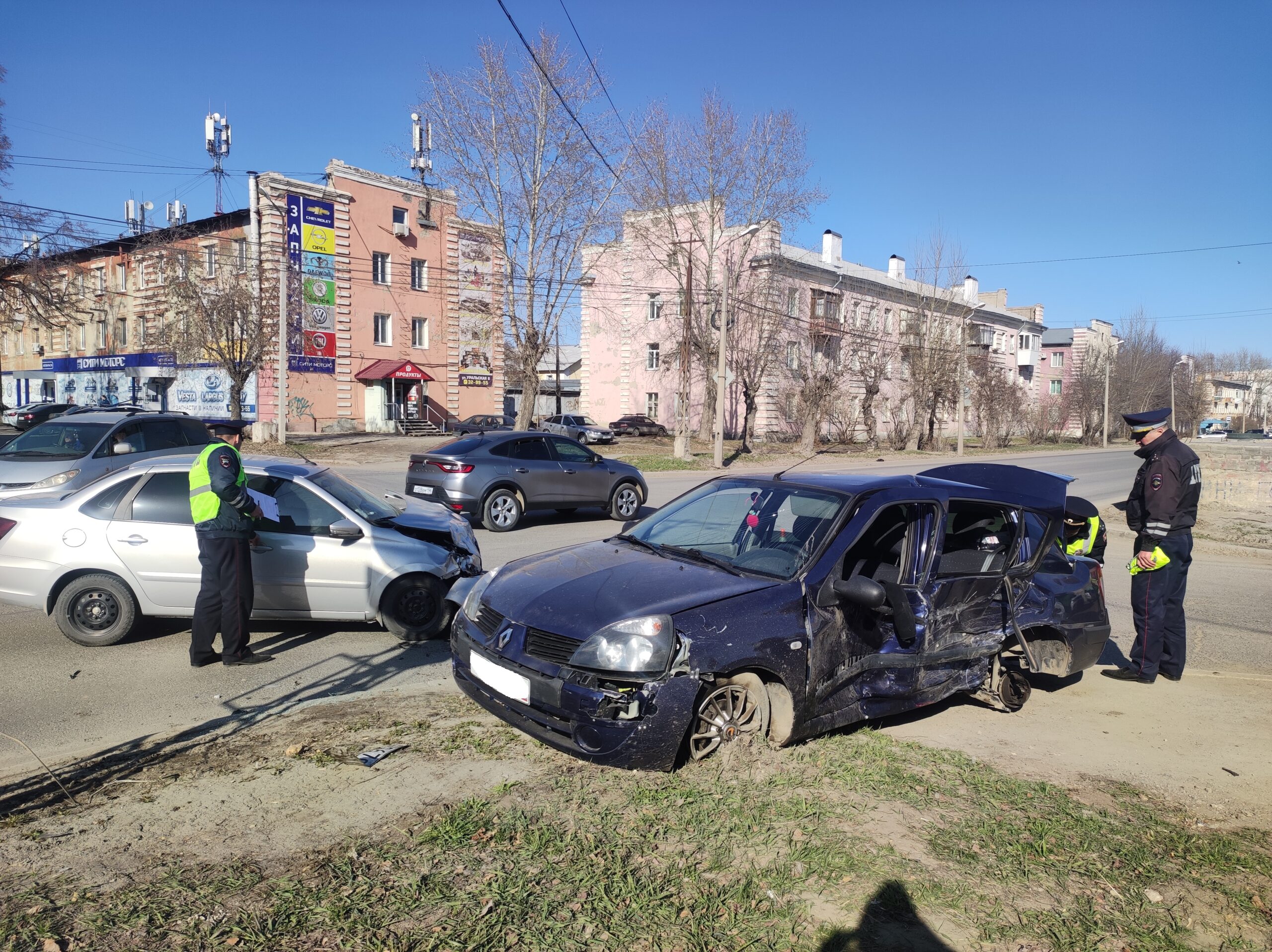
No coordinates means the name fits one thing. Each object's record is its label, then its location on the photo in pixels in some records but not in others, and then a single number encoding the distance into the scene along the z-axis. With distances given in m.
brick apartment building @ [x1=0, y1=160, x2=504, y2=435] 37.81
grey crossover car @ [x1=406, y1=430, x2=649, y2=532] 13.01
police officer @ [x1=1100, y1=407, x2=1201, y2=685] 6.18
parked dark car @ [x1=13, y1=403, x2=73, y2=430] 35.47
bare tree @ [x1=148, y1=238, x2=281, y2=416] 30.59
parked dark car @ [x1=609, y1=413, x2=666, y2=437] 48.84
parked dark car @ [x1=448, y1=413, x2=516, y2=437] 41.72
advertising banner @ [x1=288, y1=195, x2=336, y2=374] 38.31
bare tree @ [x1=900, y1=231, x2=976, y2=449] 48.50
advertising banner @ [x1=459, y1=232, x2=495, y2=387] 45.25
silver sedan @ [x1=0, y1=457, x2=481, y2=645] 6.39
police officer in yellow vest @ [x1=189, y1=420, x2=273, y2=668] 5.95
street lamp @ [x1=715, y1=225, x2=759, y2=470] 28.34
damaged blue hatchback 4.02
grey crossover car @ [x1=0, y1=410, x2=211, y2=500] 11.96
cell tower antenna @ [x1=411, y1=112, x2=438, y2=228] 35.08
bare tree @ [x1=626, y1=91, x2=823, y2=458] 35.56
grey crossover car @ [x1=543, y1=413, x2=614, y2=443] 42.91
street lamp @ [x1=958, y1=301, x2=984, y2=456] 46.38
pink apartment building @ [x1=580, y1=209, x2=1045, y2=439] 40.81
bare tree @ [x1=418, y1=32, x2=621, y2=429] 31.38
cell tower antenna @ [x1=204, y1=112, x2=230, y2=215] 43.19
